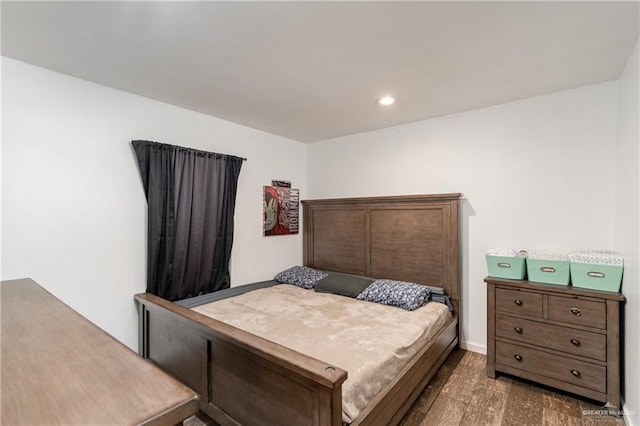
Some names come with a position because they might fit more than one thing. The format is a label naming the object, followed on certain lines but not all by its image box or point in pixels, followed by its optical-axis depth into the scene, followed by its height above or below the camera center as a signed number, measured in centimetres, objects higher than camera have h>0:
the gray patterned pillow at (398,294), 271 -80
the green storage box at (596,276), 205 -47
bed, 142 -75
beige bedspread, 167 -88
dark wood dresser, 202 -94
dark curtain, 255 -3
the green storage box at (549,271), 227 -47
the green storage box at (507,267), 245 -47
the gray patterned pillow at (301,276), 348 -79
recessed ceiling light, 261 +103
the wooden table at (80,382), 61 -42
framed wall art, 367 +3
